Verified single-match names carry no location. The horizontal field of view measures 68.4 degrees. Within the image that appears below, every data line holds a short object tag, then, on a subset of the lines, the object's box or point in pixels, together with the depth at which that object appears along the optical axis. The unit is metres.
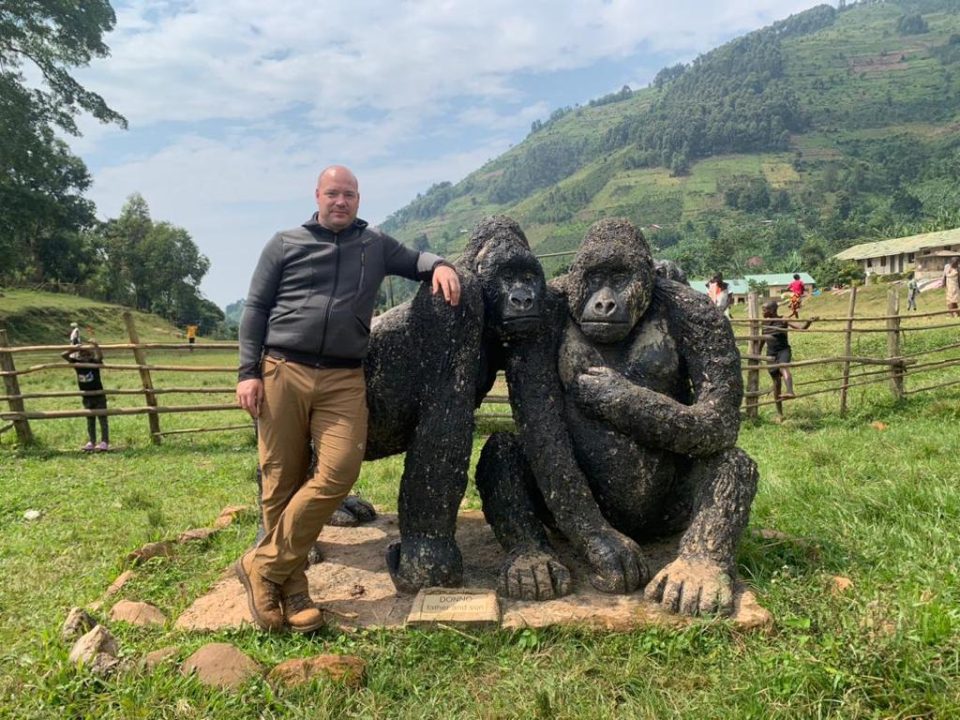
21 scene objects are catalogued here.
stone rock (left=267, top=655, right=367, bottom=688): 2.52
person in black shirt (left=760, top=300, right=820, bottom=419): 9.72
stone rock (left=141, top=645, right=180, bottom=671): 2.62
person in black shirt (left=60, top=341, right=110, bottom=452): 8.95
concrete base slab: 2.85
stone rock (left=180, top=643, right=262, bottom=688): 2.53
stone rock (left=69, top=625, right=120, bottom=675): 2.61
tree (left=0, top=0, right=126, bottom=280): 21.75
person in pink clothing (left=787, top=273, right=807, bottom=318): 14.29
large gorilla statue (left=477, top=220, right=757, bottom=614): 3.15
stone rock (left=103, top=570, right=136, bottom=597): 3.56
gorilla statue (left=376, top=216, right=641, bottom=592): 3.20
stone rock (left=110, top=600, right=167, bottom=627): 3.10
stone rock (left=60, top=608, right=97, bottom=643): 2.89
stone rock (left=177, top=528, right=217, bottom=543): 4.34
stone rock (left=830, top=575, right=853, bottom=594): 3.01
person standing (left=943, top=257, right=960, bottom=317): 16.22
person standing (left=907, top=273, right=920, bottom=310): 22.73
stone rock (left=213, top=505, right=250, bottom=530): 4.76
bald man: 2.88
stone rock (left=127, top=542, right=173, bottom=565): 3.97
